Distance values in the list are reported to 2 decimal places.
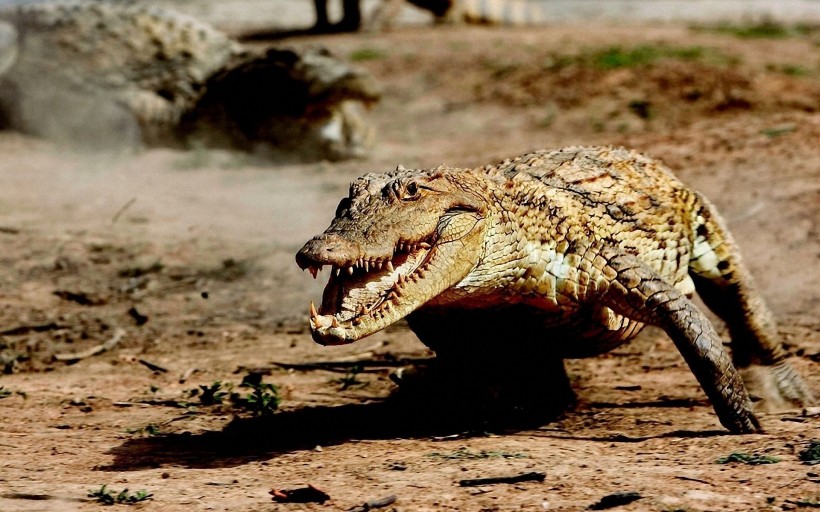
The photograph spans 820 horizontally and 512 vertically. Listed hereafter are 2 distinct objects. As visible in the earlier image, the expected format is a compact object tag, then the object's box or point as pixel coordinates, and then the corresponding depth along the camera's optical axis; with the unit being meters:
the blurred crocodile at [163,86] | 23.59
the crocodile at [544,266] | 8.55
